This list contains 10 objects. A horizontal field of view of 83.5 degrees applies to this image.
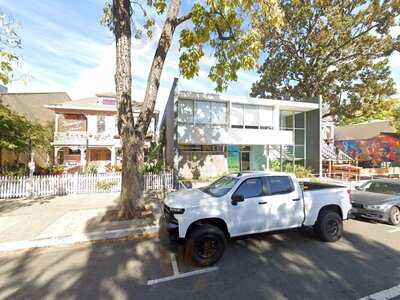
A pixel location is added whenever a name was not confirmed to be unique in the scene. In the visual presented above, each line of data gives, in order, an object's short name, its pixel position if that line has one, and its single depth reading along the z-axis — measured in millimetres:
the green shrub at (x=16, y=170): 11320
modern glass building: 13562
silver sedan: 6875
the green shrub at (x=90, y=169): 13788
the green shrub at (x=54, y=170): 13695
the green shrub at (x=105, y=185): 11188
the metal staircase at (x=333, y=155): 19297
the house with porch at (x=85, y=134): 21141
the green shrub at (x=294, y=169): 15791
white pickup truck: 4422
